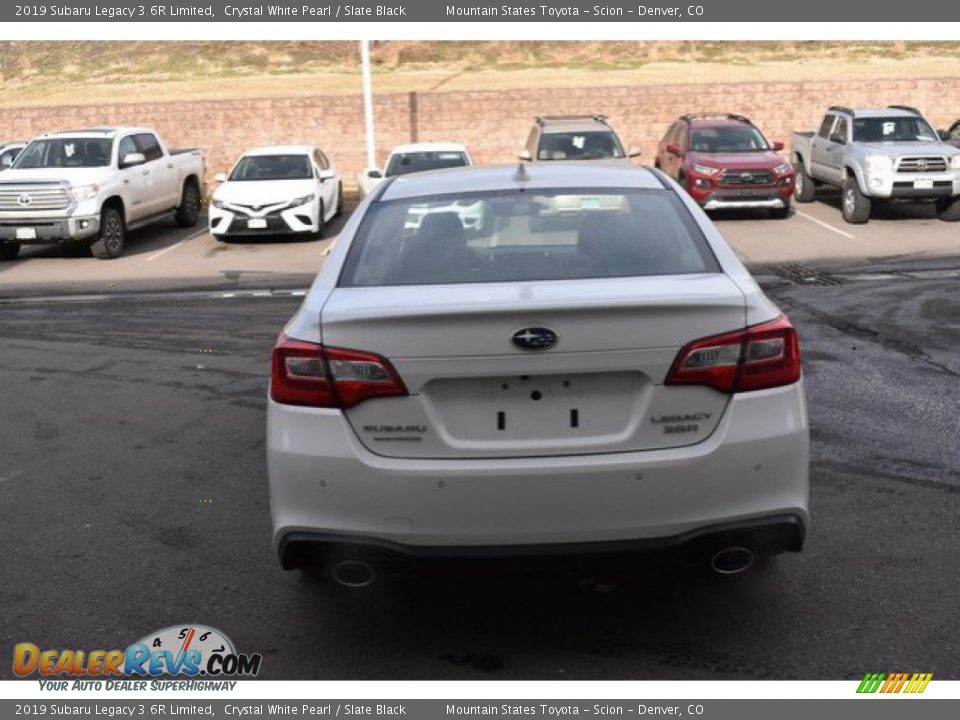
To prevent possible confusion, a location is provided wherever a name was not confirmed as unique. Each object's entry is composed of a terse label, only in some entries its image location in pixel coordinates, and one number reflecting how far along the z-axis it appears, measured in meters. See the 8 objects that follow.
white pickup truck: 16.84
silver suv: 19.56
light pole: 25.47
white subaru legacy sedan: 3.66
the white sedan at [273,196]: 18.16
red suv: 19.38
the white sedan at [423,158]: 19.53
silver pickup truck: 18.58
